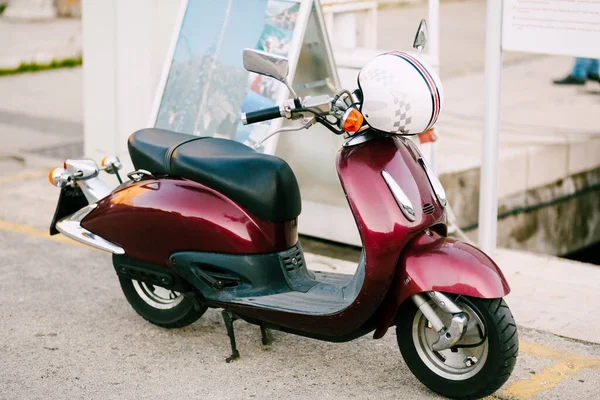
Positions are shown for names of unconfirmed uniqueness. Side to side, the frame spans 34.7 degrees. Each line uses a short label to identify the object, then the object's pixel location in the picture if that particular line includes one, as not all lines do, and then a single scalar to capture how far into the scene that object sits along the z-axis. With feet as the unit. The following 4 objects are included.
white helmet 11.82
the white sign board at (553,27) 15.80
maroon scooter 11.79
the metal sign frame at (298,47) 16.47
